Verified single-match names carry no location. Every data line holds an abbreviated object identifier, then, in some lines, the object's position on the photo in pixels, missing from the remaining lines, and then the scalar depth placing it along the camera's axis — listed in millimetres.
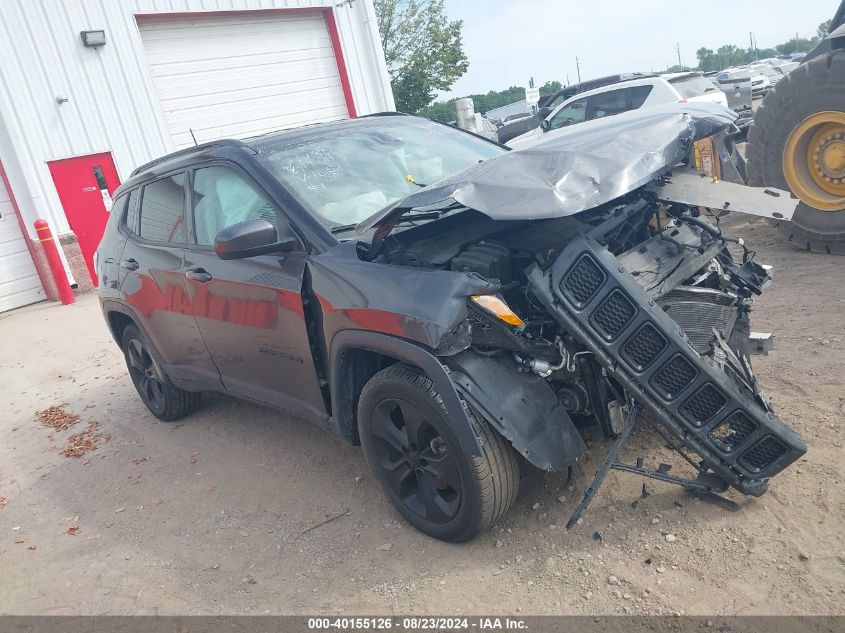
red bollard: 11023
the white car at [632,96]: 10484
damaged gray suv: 2715
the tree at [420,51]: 31922
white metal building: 11039
